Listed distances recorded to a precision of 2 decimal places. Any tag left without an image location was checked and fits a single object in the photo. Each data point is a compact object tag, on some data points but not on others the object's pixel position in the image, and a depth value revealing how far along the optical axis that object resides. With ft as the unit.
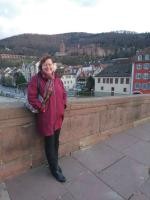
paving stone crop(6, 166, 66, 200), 8.36
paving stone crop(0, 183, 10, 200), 8.13
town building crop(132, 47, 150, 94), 169.89
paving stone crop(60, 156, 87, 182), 10.04
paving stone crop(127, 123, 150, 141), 16.30
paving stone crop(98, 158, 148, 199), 9.32
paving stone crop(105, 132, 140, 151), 13.98
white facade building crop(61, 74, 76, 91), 239.50
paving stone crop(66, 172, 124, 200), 8.66
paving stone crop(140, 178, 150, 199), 9.09
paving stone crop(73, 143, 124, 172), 11.12
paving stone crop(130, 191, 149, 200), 8.70
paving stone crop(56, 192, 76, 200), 8.40
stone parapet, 9.21
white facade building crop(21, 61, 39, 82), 281.64
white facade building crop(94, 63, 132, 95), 180.65
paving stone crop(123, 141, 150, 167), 12.26
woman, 8.80
